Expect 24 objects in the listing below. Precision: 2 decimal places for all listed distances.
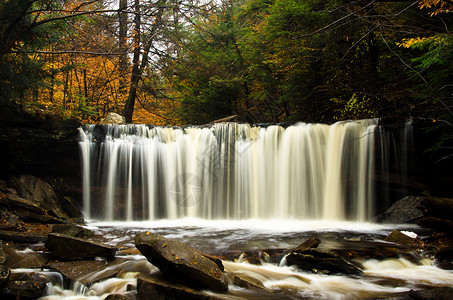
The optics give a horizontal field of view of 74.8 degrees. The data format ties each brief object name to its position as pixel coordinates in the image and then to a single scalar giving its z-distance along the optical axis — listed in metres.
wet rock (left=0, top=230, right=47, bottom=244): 6.39
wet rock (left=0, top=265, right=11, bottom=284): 4.22
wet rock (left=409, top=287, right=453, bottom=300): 4.00
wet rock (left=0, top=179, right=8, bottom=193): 9.33
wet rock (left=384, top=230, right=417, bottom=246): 6.95
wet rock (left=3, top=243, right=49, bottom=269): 5.29
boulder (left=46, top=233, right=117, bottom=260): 5.59
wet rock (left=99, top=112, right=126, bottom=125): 13.03
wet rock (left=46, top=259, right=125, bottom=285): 4.96
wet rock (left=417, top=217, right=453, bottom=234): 6.26
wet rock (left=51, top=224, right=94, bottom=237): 7.01
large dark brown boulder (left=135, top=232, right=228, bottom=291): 4.35
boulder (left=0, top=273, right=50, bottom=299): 4.25
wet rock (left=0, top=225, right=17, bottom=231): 6.90
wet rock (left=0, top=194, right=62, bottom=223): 8.33
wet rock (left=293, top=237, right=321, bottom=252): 5.79
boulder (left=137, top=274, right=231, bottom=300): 4.01
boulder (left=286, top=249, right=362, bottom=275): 5.45
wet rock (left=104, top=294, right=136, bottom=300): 4.09
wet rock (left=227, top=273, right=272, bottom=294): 4.74
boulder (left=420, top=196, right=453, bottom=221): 6.24
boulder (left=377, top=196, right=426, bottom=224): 9.41
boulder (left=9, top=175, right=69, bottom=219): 9.74
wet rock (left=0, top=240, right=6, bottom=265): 4.88
